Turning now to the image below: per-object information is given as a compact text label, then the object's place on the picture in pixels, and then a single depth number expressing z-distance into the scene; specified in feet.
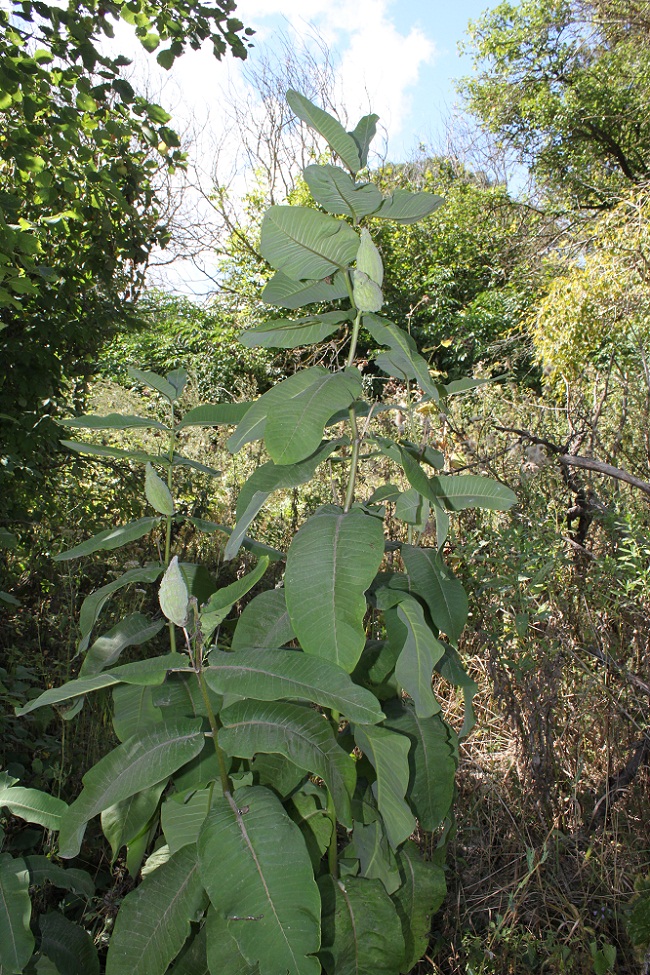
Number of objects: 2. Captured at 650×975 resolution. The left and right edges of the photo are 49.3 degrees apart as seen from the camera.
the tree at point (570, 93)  41.86
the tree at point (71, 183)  9.04
